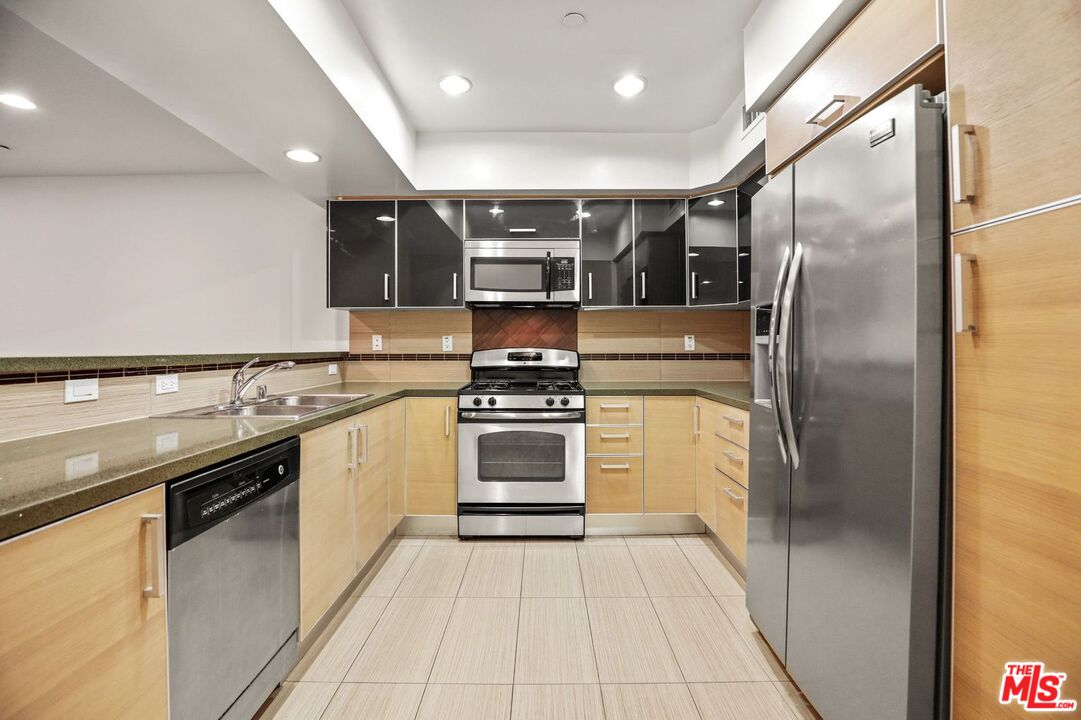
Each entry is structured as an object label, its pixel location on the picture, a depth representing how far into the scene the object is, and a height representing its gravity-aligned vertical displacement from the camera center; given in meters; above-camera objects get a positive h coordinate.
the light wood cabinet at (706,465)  2.57 -0.63
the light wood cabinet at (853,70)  1.10 +0.81
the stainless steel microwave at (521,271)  2.98 +0.58
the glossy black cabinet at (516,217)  3.02 +0.94
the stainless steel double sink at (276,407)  1.81 -0.21
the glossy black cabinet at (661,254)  3.02 +0.69
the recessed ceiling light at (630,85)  2.36 +1.43
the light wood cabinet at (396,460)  2.58 -0.58
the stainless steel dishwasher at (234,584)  1.05 -0.59
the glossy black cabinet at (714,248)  2.79 +0.69
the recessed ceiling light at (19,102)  2.43 +1.41
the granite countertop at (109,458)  0.76 -0.22
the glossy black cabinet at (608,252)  3.02 +0.70
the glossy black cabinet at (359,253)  3.02 +0.70
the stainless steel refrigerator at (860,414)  1.02 -0.15
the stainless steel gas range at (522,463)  2.77 -0.63
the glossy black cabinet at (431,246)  3.02 +0.75
